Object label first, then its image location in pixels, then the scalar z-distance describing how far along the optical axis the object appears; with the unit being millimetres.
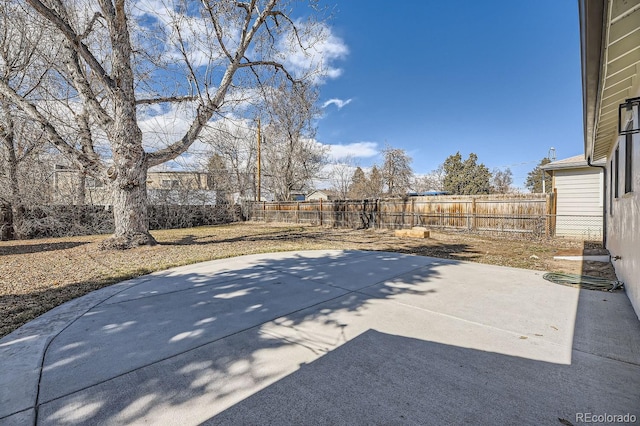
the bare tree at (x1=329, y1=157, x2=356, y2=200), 27083
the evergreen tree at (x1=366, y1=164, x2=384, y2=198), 26973
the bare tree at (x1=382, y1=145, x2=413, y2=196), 24109
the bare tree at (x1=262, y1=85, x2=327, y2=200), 20469
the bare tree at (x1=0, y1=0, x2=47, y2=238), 9062
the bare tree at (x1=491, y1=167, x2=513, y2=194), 34469
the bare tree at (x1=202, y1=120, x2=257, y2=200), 20484
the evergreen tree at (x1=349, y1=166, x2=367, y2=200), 28731
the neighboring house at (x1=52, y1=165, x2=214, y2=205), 11492
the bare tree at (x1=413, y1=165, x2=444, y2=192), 30072
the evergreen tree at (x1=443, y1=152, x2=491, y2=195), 29047
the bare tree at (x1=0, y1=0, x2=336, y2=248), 6469
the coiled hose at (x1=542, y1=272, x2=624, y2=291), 3717
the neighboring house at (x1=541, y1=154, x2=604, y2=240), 9195
